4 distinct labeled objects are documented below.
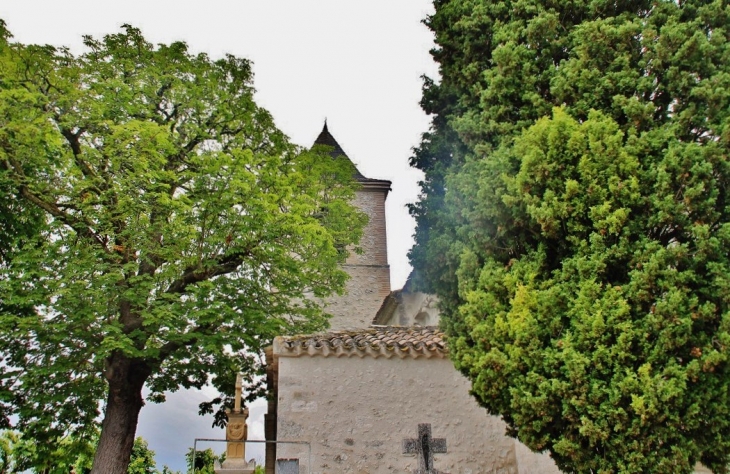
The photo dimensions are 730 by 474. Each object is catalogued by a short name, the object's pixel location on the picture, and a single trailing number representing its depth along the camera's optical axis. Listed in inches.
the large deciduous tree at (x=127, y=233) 362.6
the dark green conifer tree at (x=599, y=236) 185.6
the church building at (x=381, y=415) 306.7
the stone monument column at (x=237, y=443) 301.6
